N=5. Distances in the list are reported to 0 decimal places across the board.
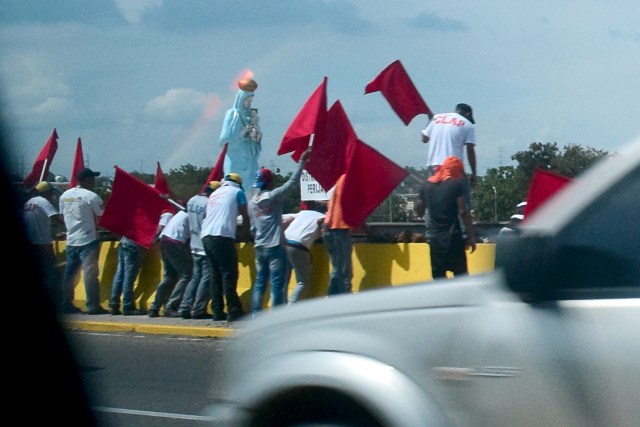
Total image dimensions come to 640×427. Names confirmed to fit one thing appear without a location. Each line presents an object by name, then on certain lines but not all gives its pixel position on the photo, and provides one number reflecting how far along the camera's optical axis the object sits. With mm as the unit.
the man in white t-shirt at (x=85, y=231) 14930
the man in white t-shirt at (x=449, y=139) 12797
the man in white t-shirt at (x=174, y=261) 14088
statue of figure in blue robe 16797
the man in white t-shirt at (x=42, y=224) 14641
